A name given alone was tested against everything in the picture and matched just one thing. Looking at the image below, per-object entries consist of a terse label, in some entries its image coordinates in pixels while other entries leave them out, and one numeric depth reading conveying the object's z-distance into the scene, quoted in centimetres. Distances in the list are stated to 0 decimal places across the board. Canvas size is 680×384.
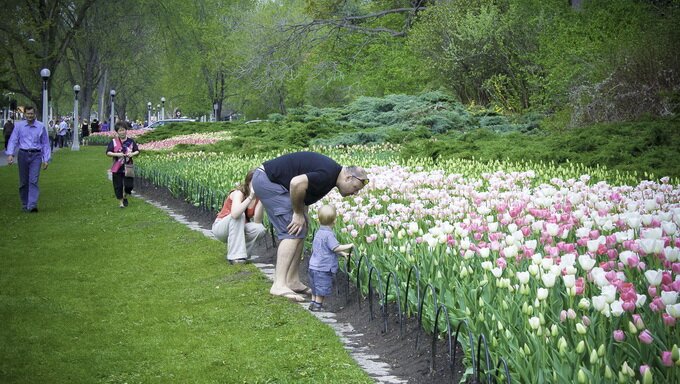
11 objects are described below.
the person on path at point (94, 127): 6009
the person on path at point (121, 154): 1625
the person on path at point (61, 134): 4766
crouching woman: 1016
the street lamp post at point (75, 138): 4372
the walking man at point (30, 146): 1512
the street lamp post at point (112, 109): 5483
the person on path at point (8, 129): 3653
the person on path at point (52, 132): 4347
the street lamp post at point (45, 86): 3256
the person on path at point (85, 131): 5427
